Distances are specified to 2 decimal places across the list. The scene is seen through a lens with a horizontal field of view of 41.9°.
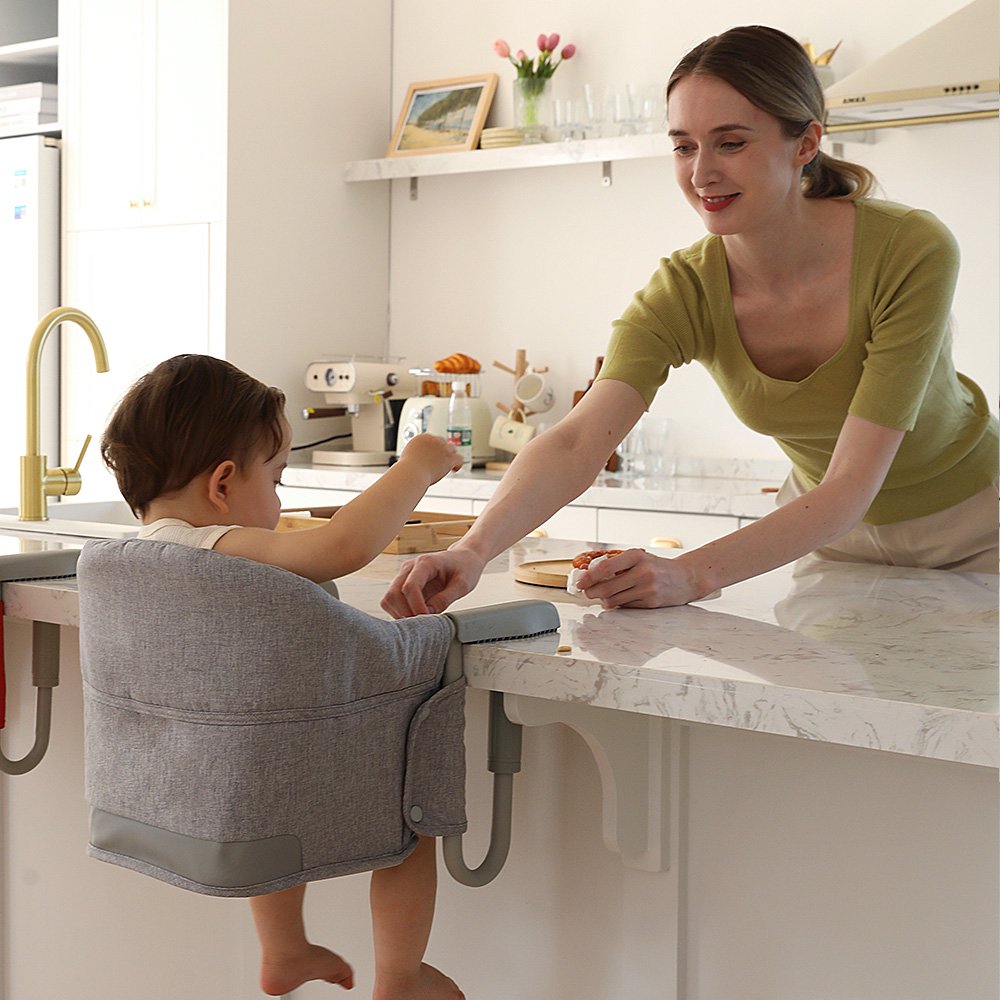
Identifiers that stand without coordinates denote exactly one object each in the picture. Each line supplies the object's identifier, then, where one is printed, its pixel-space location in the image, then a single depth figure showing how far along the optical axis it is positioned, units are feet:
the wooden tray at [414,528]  6.24
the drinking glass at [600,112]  12.75
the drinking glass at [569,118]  12.91
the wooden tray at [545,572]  5.24
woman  4.79
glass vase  13.25
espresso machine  13.51
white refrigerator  13.99
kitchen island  3.56
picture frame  13.94
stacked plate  13.30
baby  4.10
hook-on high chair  3.66
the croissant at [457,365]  13.35
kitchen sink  6.78
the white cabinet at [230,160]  13.17
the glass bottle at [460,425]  12.96
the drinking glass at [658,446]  12.81
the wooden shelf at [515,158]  12.28
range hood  9.21
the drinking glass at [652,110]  12.47
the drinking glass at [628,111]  12.61
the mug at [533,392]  13.41
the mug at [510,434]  13.17
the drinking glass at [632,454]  12.64
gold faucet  7.04
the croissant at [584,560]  4.98
